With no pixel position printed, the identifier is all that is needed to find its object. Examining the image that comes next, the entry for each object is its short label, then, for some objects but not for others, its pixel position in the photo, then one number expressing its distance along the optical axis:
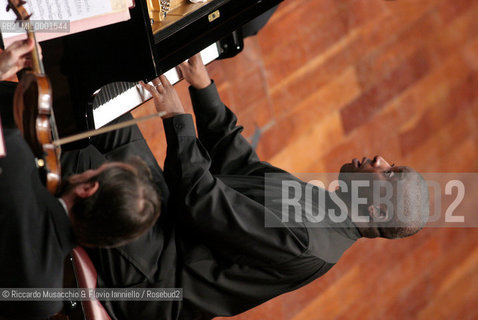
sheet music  7.39
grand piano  7.66
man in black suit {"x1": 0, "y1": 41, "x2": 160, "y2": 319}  7.28
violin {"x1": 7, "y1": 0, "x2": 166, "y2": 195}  7.24
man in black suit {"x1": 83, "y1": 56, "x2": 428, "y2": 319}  7.69
